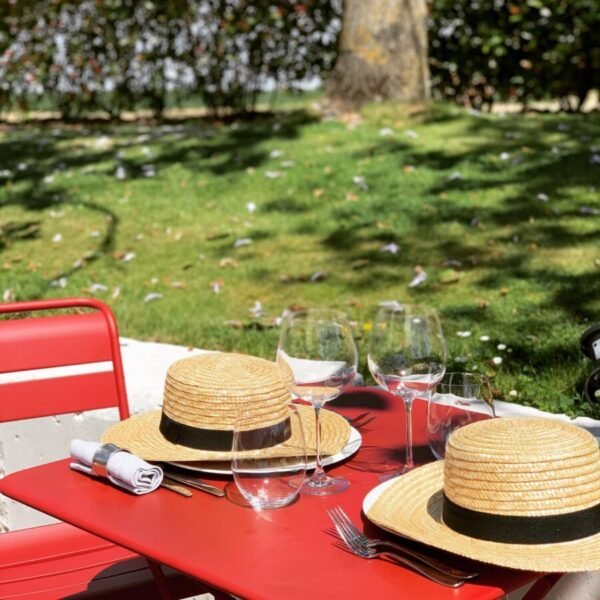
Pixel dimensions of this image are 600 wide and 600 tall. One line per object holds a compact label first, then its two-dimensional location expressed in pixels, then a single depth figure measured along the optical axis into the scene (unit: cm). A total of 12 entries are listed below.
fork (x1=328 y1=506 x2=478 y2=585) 169
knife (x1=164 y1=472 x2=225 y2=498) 210
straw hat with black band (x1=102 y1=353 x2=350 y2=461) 218
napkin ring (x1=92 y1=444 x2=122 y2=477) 220
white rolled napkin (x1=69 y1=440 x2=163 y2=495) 212
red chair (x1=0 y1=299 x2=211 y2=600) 274
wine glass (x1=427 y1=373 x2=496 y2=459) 218
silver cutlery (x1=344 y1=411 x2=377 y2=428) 251
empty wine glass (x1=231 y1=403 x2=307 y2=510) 196
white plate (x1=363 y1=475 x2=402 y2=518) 193
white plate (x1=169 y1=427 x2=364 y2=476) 216
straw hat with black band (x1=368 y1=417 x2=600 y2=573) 169
